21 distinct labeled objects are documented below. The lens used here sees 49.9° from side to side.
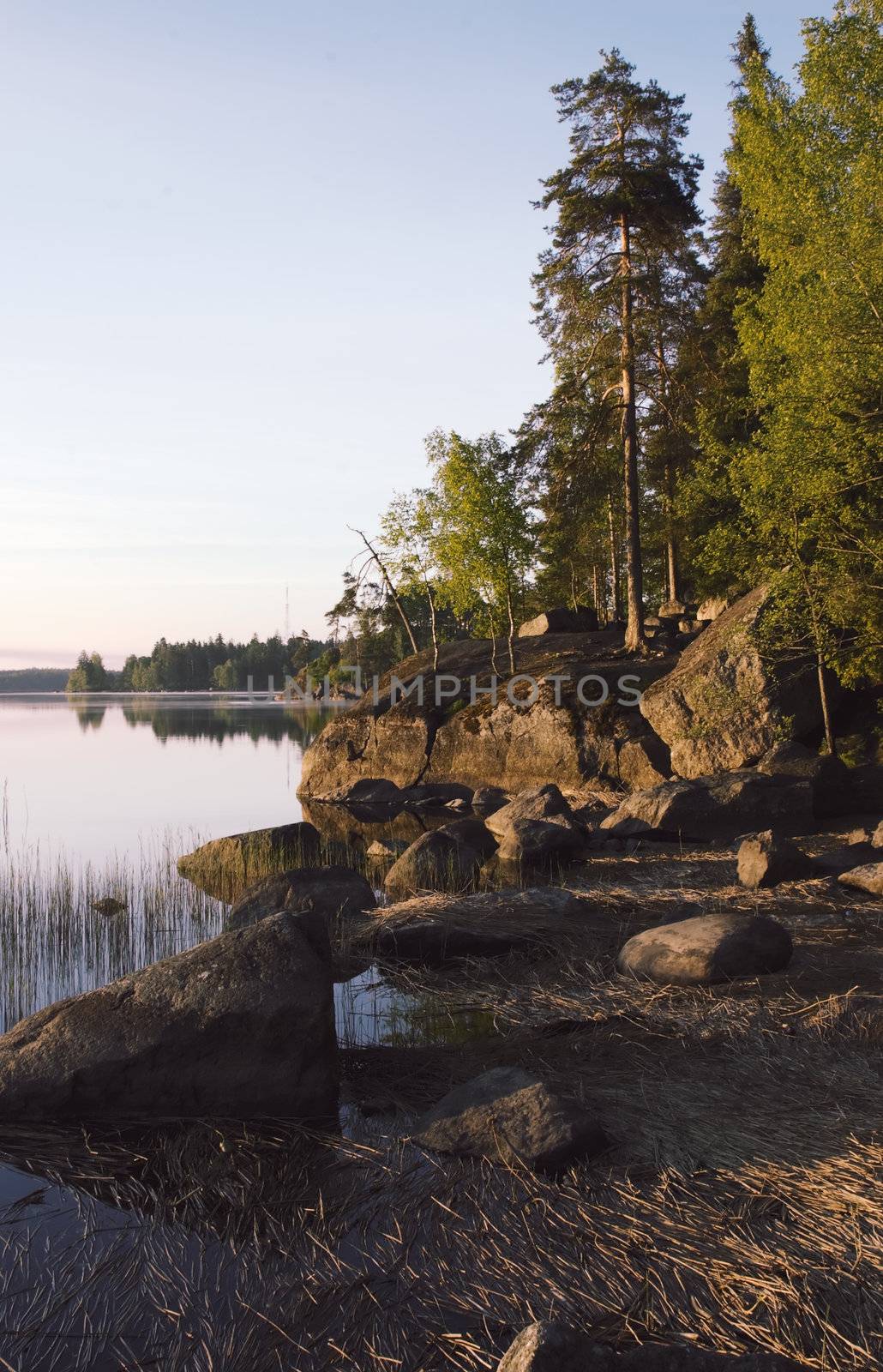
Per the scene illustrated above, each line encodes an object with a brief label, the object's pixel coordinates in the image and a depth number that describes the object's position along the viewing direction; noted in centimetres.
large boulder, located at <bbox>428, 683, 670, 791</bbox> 2066
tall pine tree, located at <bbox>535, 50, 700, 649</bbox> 2425
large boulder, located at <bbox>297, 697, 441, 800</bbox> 2653
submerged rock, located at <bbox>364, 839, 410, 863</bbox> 1553
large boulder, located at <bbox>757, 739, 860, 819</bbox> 1602
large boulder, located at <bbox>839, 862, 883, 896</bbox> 1052
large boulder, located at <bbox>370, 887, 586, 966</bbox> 894
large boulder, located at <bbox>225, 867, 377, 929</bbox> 1043
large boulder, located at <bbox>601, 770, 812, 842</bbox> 1527
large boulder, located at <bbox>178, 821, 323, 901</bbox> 1337
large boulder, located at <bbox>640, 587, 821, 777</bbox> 1839
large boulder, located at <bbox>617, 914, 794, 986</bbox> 745
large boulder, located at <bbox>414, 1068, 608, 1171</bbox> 468
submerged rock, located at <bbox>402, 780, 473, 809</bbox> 2311
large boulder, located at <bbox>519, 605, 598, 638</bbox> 3089
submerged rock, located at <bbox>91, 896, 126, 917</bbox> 1162
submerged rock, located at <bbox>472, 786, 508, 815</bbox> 2130
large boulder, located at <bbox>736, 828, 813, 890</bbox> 1122
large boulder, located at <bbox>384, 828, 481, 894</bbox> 1266
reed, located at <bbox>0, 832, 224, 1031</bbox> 902
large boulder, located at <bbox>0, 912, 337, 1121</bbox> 557
